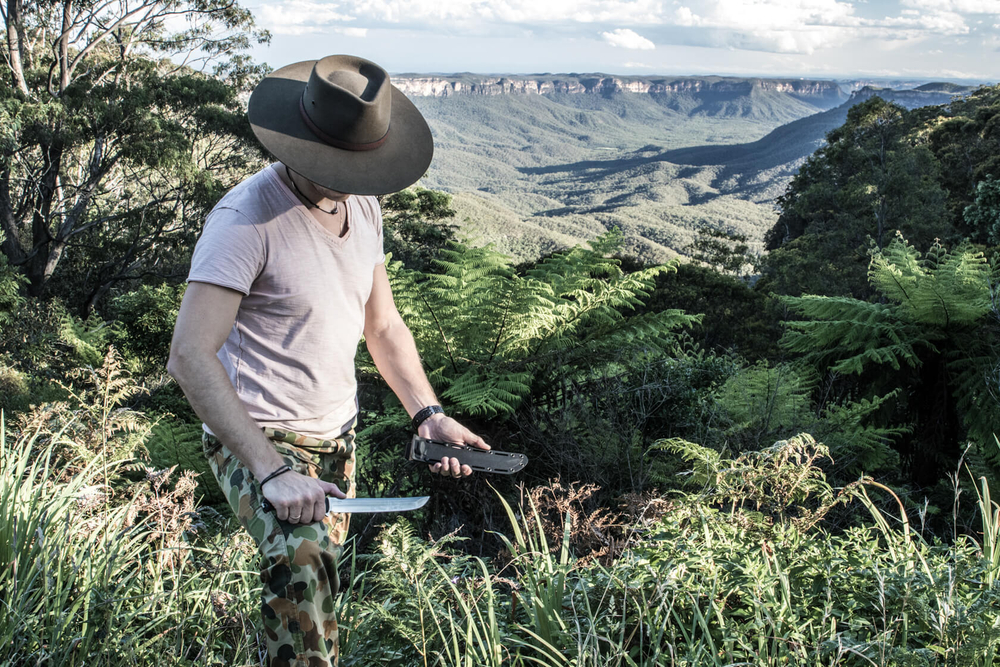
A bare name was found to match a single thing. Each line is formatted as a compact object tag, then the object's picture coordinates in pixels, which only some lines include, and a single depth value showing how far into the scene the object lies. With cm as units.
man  158
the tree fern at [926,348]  383
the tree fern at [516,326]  355
